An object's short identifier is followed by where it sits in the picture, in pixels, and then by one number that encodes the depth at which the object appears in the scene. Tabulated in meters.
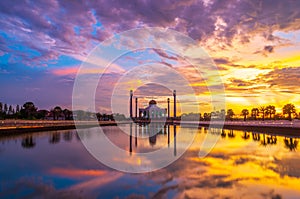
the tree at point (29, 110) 65.75
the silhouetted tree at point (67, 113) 91.05
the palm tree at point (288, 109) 78.46
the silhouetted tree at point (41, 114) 73.02
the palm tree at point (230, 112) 113.42
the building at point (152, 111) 128.95
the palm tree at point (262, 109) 93.25
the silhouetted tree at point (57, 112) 83.03
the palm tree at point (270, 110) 93.05
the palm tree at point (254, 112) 95.68
